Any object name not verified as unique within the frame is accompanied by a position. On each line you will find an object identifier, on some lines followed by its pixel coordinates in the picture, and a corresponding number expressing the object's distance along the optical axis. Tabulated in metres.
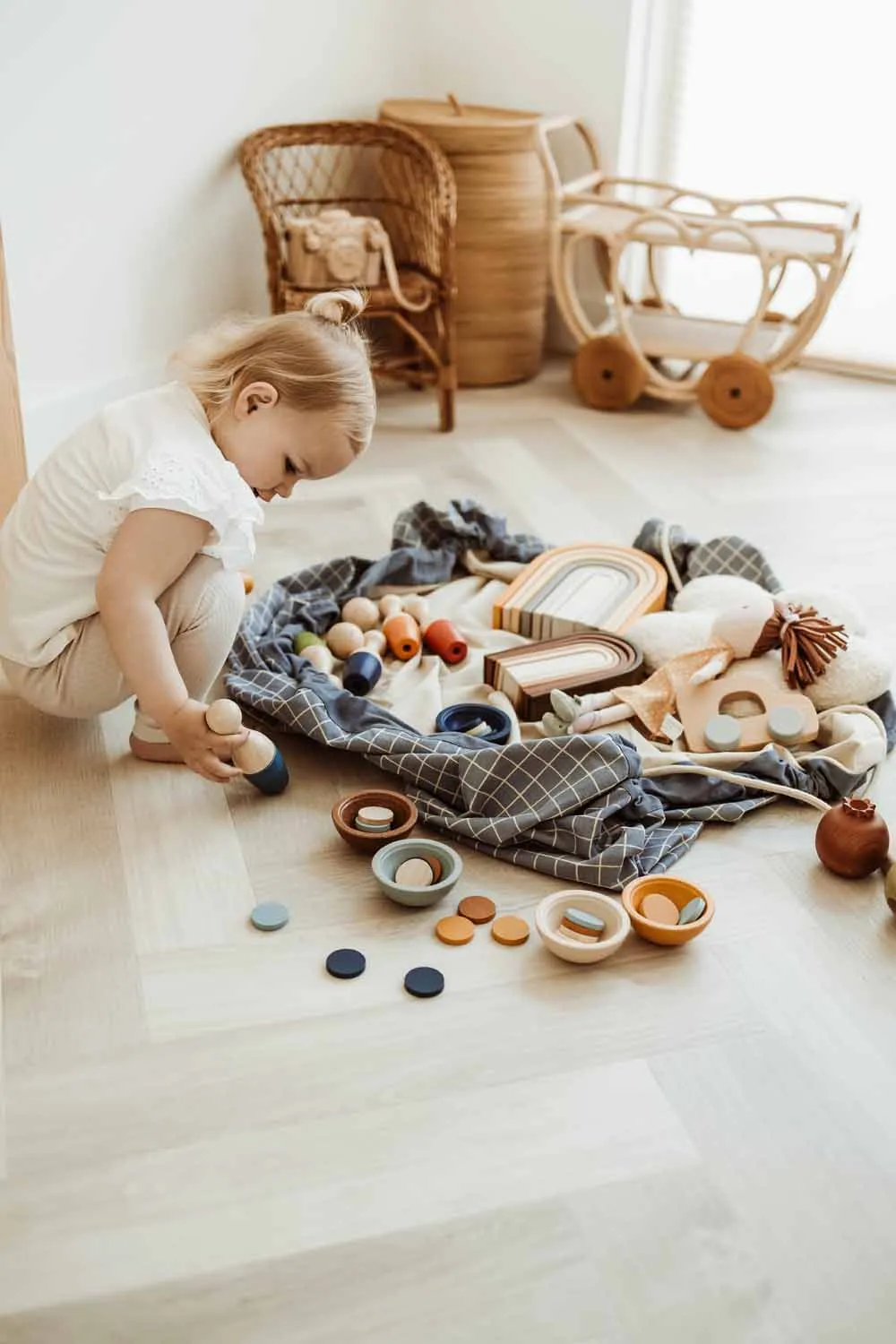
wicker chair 2.85
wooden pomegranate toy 1.53
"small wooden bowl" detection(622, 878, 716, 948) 1.43
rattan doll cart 2.87
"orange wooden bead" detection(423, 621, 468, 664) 1.99
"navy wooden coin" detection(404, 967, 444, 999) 1.37
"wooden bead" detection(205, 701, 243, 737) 1.53
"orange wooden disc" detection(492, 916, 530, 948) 1.45
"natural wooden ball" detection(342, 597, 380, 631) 2.05
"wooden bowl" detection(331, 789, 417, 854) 1.56
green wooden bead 1.97
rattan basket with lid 3.04
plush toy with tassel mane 1.80
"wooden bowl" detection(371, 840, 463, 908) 1.47
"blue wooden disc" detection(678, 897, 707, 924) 1.45
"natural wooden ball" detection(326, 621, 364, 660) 1.98
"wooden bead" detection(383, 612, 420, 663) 1.98
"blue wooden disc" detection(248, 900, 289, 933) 1.45
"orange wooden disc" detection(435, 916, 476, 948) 1.44
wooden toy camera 2.81
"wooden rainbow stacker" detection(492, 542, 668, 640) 2.02
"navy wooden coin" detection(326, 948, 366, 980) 1.39
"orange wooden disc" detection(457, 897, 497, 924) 1.48
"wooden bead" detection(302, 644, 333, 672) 1.92
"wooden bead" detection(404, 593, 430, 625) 2.06
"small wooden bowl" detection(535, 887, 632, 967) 1.40
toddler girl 1.53
